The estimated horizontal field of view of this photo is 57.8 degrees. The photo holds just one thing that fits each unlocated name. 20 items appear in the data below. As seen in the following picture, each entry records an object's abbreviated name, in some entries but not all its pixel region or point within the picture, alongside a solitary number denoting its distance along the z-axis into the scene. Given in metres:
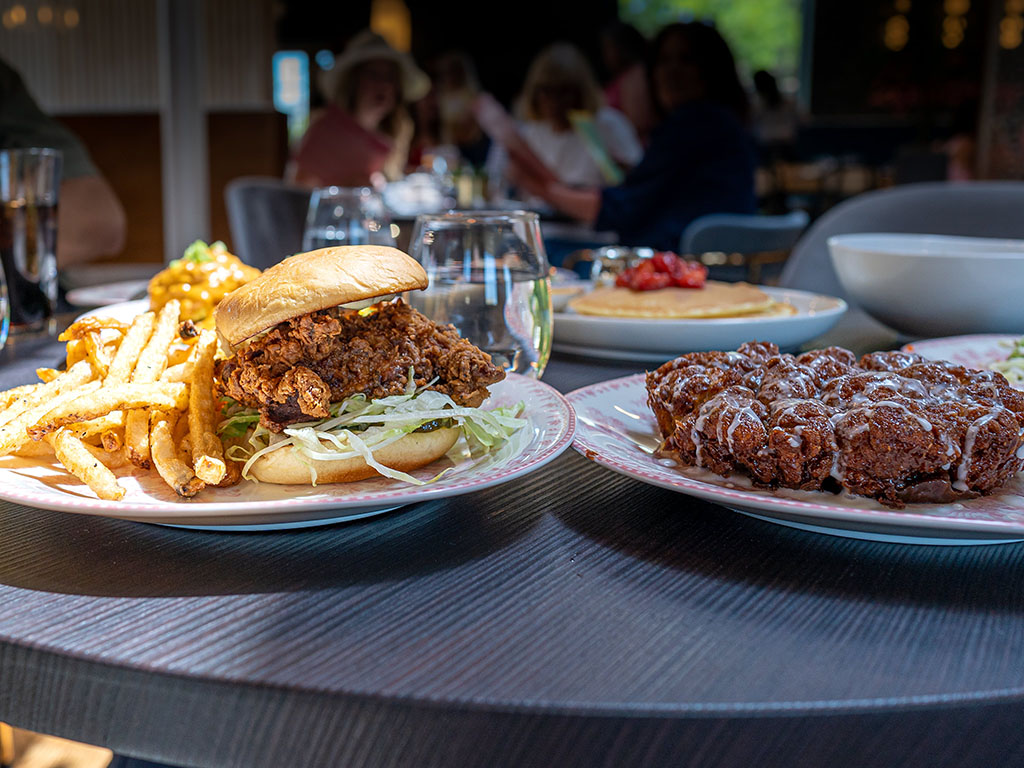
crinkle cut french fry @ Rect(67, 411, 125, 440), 0.83
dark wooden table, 0.53
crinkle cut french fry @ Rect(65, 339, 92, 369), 1.02
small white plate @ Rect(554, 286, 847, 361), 1.42
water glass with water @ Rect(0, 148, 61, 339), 1.50
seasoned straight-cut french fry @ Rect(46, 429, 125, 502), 0.74
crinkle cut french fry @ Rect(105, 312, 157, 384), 0.93
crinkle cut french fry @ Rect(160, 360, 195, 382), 0.90
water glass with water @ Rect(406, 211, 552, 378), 1.19
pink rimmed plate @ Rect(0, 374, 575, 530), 0.70
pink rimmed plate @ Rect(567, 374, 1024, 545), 0.68
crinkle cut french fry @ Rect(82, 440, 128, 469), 0.85
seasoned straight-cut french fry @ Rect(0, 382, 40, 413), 0.89
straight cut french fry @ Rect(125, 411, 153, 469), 0.81
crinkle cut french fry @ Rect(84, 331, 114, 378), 0.96
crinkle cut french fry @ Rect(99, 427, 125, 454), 0.83
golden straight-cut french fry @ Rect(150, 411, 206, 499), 0.76
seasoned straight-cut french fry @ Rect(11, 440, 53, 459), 0.84
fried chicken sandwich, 0.82
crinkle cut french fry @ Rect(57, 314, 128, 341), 1.01
